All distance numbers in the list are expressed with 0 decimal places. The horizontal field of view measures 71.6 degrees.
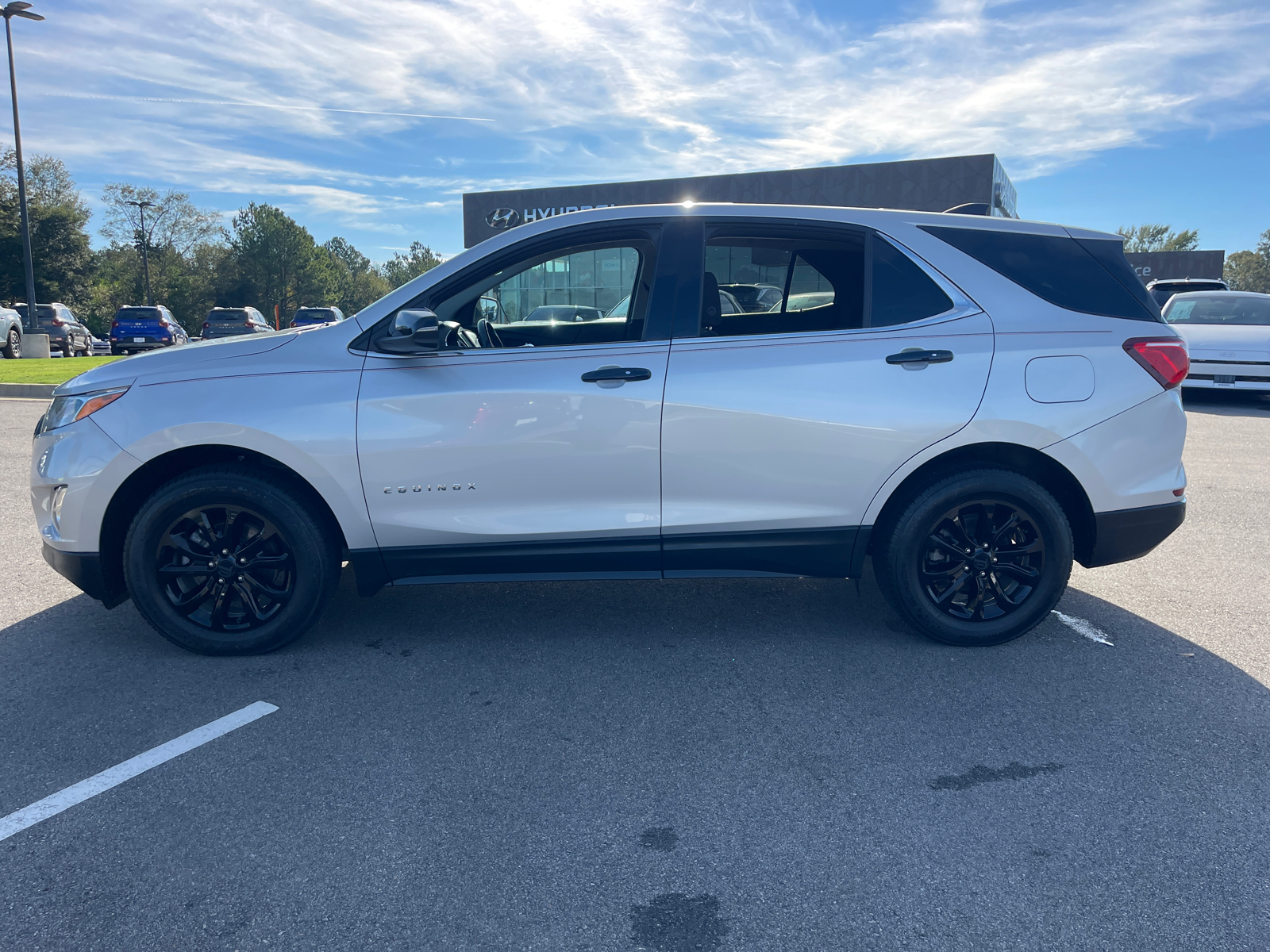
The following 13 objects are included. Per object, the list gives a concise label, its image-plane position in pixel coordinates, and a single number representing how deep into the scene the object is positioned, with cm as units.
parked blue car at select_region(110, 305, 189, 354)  2861
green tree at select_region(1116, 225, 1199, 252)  10662
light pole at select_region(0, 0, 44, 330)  2220
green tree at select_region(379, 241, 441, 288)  15200
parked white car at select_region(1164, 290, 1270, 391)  1275
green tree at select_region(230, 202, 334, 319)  7644
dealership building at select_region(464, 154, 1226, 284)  4238
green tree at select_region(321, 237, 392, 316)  9969
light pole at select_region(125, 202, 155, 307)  6248
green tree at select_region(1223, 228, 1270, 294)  10544
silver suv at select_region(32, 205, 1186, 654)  363
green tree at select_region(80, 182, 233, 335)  6944
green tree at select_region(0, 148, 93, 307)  4712
